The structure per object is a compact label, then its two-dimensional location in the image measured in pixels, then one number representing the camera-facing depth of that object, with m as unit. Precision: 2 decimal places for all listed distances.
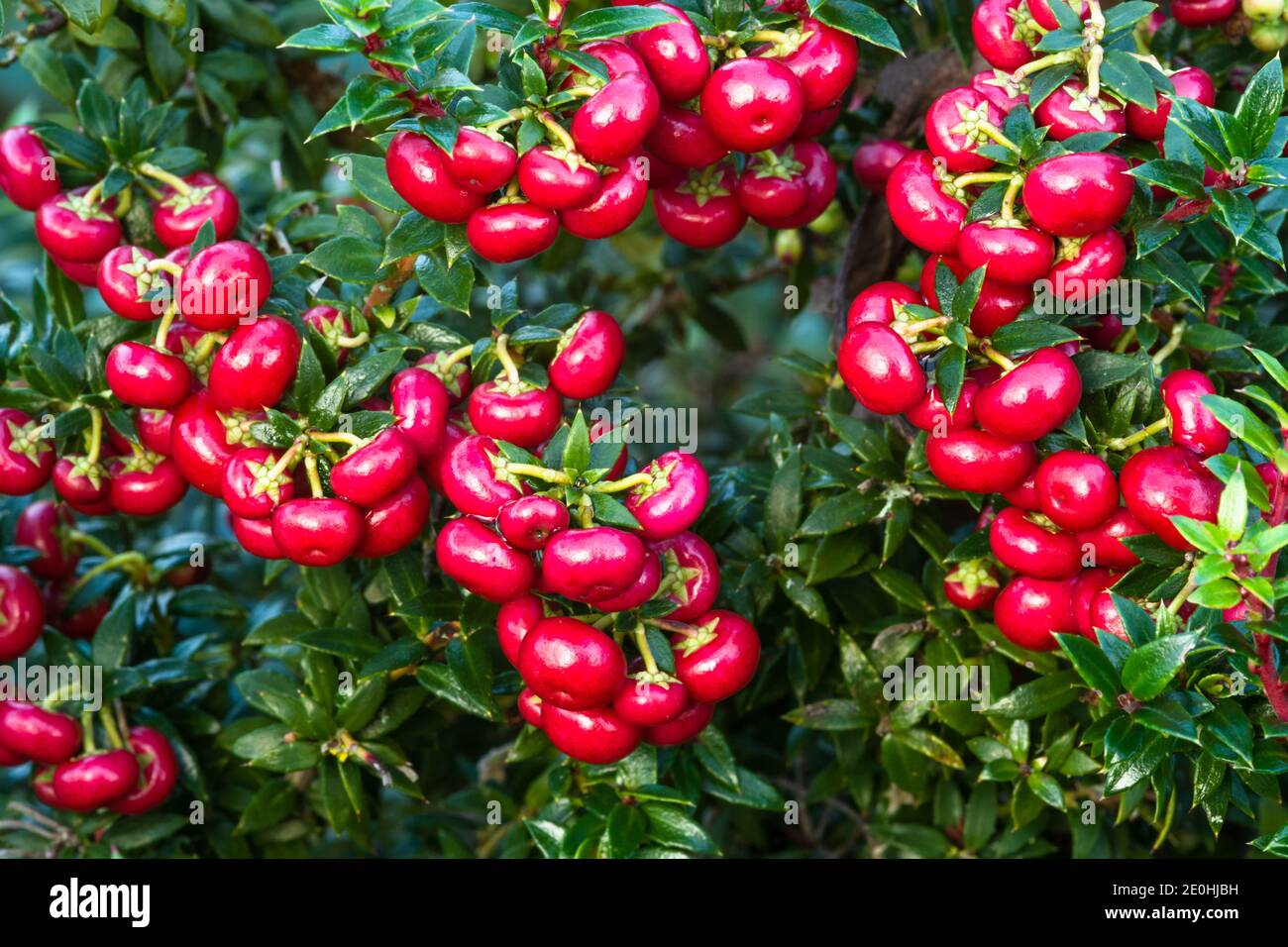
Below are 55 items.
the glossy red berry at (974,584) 0.46
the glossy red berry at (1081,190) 0.43
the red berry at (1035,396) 0.44
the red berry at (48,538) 0.50
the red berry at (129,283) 0.46
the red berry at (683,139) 0.45
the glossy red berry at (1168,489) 0.43
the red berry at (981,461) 0.44
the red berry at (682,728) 0.46
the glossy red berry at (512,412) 0.45
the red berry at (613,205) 0.44
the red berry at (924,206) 0.44
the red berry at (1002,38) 0.45
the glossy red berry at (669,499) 0.44
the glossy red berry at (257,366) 0.45
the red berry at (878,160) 0.48
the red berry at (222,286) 0.45
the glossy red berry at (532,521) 0.44
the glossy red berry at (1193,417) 0.44
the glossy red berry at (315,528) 0.44
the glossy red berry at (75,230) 0.47
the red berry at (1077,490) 0.44
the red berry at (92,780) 0.47
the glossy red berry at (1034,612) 0.45
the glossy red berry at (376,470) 0.44
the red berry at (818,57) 0.45
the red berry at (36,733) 0.47
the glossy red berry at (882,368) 0.44
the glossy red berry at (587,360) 0.45
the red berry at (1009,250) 0.44
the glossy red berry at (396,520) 0.45
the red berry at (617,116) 0.44
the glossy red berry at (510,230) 0.44
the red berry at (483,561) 0.44
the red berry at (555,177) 0.44
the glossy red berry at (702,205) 0.47
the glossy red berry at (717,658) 0.45
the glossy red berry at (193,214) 0.47
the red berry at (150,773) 0.48
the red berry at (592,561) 0.43
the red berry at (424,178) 0.44
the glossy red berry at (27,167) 0.47
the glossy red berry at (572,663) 0.44
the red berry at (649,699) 0.44
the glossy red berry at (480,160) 0.44
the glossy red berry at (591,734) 0.45
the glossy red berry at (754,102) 0.44
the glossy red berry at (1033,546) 0.45
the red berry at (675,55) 0.44
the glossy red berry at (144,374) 0.45
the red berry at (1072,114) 0.44
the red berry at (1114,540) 0.44
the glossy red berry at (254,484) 0.44
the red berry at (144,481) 0.47
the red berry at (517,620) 0.45
